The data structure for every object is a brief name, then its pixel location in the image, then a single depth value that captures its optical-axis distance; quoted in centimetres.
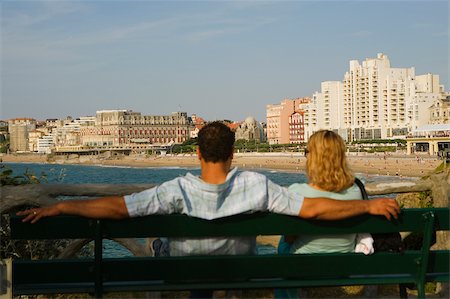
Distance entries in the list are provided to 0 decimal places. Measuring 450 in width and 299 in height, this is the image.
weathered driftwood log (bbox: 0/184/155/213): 348
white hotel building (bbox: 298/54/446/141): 11012
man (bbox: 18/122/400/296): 286
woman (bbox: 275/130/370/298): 306
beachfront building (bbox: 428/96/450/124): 9769
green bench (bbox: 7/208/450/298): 290
